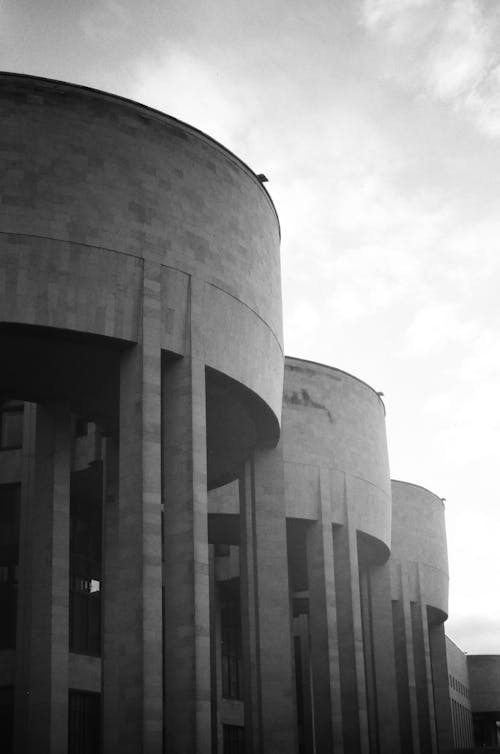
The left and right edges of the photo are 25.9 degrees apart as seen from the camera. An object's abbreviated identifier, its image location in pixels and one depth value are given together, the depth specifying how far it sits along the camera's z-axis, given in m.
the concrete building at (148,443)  23.27
